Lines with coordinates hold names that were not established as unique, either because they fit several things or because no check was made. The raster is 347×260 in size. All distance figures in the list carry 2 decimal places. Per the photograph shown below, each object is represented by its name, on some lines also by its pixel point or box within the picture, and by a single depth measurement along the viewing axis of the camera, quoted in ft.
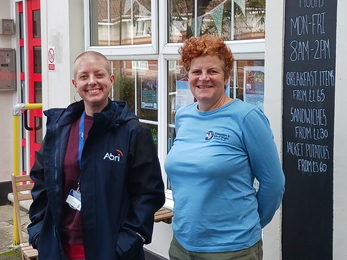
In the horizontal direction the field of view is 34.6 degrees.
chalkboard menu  10.77
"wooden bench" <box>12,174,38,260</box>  16.70
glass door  23.94
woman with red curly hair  8.41
